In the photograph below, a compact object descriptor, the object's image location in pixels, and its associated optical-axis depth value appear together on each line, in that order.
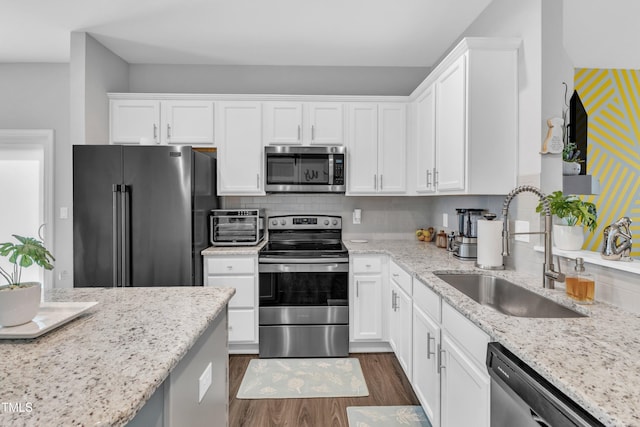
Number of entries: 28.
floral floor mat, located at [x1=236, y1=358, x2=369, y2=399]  2.36
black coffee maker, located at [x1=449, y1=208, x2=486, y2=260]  2.39
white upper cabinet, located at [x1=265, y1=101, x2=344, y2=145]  3.19
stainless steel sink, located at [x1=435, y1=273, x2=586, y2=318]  1.53
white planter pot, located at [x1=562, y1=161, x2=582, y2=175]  2.02
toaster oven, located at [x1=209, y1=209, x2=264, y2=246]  3.07
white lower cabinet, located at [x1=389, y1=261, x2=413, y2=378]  2.27
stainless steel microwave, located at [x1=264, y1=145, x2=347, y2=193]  3.14
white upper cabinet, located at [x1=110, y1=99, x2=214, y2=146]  3.17
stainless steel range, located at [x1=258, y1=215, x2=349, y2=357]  2.88
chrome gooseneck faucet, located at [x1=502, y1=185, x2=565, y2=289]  1.59
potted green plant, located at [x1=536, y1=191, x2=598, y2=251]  1.58
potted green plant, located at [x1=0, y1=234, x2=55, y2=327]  0.95
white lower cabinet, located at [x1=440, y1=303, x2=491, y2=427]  1.27
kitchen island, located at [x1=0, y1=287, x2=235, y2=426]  0.65
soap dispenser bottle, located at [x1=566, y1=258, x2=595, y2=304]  1.42
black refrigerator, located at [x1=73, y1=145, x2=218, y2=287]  2.61
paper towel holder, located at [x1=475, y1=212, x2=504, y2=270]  2.07
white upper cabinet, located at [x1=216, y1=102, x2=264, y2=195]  3.18
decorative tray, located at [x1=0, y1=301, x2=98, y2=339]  0.94
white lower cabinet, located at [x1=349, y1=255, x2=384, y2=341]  2.92
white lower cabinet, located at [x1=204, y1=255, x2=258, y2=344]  2.88
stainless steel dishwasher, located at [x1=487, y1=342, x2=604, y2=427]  0.82
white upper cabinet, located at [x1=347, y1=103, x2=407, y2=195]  3.22
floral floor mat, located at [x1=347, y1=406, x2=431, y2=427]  2.04
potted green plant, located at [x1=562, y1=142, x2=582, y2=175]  1.98
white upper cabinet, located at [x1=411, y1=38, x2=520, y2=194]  2.07
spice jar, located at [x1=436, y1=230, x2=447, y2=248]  3.04
